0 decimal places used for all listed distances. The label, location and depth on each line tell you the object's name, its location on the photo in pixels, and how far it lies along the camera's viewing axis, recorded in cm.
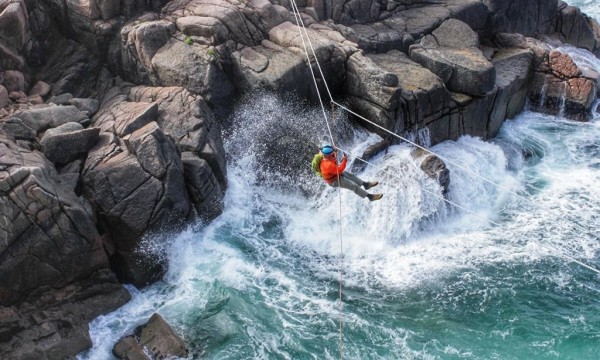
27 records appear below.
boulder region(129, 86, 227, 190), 1445
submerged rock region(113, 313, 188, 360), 1132
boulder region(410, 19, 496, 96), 1819
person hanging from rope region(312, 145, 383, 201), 1230
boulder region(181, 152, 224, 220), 1379
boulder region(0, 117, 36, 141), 1308
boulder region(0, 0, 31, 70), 1555
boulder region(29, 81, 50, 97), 1597
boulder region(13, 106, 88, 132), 1370
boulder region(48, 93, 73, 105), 1541
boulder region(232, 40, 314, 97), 1592
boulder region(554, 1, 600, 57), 2528
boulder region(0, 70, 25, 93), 1547
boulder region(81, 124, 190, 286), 1273
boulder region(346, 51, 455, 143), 1653
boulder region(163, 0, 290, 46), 1641
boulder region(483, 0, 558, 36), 2288
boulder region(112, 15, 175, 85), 1616
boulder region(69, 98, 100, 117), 1536
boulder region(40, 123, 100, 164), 1308
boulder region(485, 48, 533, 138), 1953
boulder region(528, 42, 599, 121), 2111
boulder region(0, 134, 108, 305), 1120
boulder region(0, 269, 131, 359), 1101
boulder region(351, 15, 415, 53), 1933
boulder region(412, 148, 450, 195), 1566
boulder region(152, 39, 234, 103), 1567
